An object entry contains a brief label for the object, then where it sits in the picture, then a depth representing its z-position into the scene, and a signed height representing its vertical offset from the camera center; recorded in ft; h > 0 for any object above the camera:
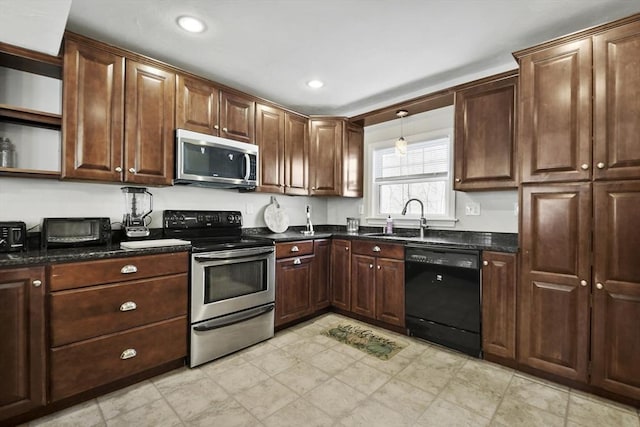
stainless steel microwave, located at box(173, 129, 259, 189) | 8.27 +1.53
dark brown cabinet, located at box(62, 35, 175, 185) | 6.77 +2.36
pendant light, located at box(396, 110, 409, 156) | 10.44 +2.38
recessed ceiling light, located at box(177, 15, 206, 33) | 6.75 +4.36
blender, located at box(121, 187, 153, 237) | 8.02 +0.06
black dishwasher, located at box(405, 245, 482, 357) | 8.05 -2.37
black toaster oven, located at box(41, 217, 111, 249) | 6.77 -0.47
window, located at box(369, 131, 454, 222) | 10.75 +1.38
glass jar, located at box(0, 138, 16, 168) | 6.61 +1.30
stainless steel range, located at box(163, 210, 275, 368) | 7.61 -2.04
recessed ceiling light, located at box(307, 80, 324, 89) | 10.16 +4.46
